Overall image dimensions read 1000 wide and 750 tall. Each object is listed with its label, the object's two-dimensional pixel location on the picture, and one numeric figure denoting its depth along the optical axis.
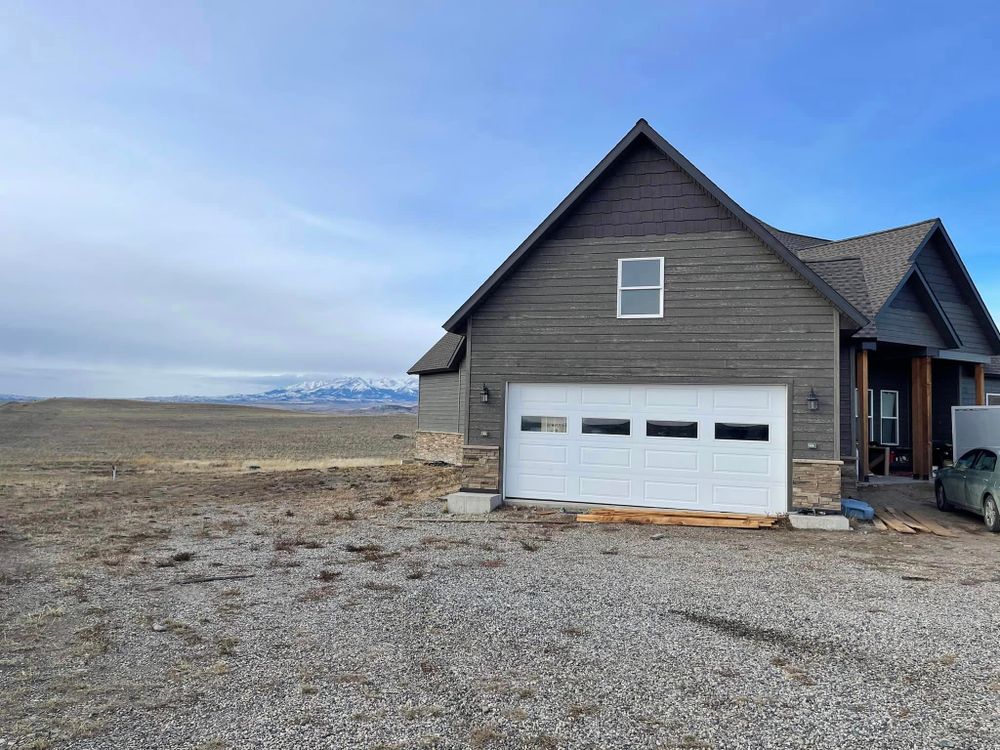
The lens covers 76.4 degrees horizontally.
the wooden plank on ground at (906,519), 11.02
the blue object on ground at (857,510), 11.48
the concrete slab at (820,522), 10.90
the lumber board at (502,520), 11.45
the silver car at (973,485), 11.00
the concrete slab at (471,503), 12.46
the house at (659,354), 11.38
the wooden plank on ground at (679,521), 11.04
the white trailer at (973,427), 14.95
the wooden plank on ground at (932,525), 10.72
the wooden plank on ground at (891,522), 10.87
